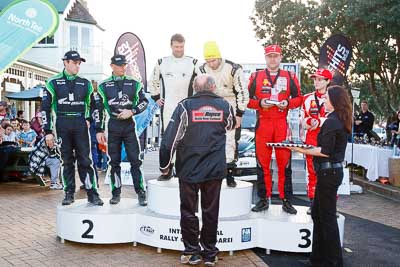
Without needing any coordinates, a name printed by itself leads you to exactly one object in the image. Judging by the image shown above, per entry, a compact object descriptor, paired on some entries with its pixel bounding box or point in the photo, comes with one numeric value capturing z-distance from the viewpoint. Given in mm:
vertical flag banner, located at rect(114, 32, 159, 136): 12336
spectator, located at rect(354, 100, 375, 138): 14555
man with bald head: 4859
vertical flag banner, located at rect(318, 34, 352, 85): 13773
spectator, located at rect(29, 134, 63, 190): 10398
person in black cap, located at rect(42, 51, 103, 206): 5988
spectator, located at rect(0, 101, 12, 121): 11884
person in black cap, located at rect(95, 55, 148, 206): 6059
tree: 16734
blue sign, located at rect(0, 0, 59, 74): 11711
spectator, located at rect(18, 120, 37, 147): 11766
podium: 5520
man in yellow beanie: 5910
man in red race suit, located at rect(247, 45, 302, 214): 5863
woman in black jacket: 4730
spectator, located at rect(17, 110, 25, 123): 15656
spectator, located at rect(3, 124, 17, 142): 11109
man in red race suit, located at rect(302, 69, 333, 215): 5863
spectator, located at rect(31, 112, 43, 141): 10820
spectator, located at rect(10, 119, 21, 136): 11820
